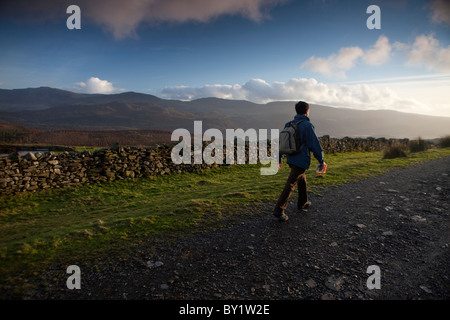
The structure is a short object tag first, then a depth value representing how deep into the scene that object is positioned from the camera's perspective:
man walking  4.92
